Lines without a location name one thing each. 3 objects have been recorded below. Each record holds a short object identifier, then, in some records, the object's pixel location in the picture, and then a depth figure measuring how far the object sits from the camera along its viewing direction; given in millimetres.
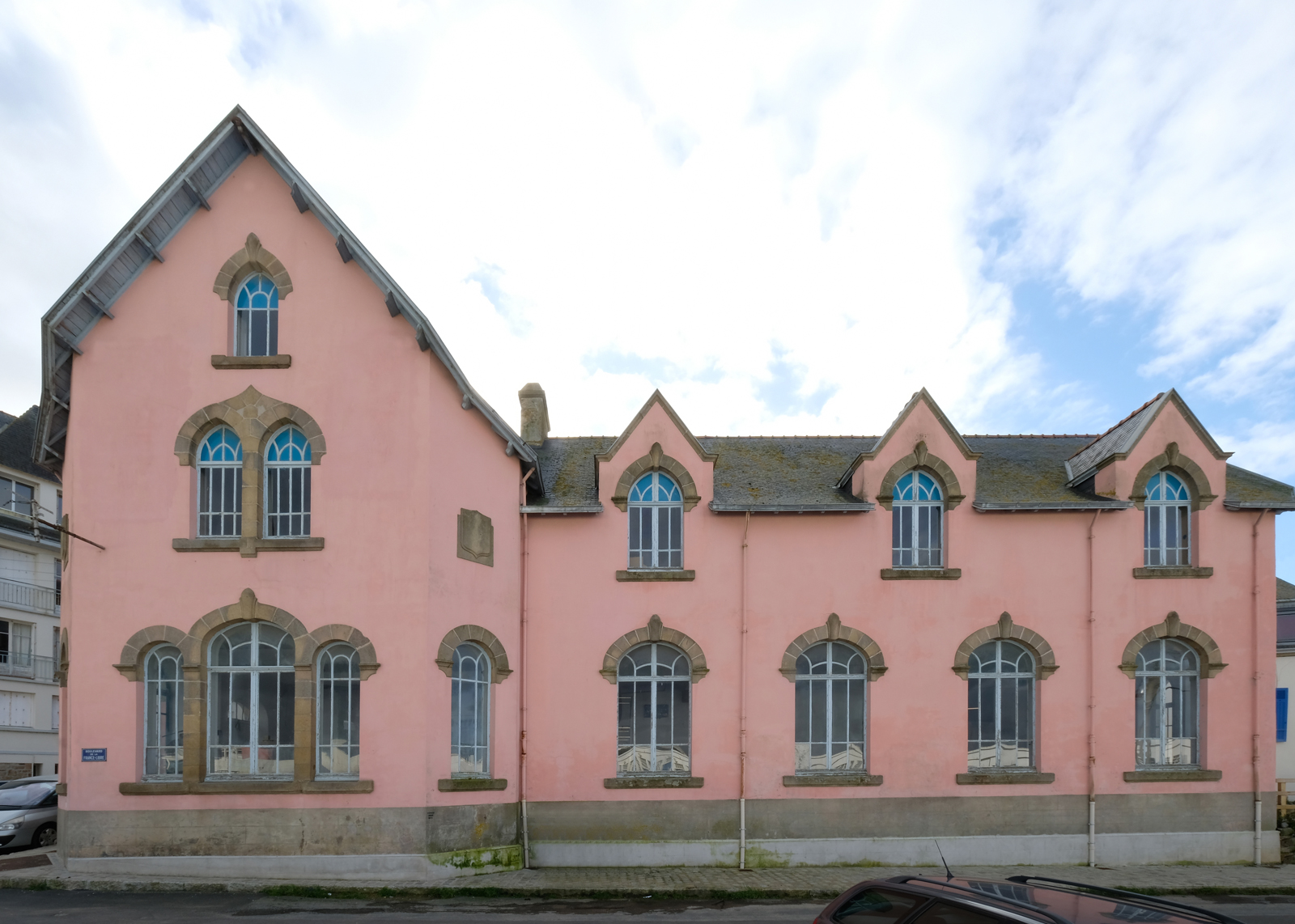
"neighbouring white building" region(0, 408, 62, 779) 35312
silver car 19344
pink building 15930
